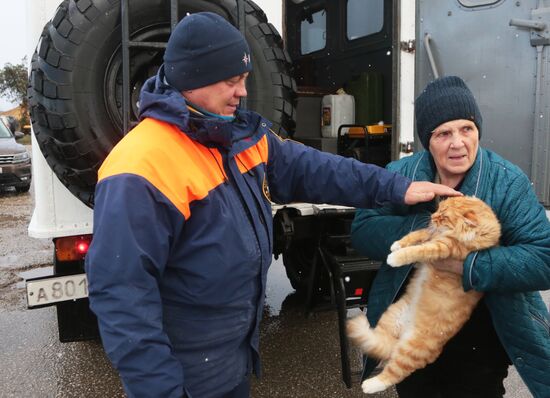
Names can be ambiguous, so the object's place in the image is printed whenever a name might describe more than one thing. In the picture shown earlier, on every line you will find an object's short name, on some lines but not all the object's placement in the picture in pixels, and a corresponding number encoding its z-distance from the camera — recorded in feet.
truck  8.77
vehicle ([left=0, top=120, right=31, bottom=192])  35.73
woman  5.44
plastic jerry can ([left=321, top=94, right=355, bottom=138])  15.85
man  4.56
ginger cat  5.48
